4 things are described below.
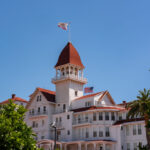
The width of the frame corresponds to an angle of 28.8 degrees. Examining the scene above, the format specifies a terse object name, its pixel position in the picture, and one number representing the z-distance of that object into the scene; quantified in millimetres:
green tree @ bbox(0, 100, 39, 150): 25688
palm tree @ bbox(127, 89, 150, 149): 49938
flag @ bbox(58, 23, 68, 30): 73250
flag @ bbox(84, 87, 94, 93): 70688
